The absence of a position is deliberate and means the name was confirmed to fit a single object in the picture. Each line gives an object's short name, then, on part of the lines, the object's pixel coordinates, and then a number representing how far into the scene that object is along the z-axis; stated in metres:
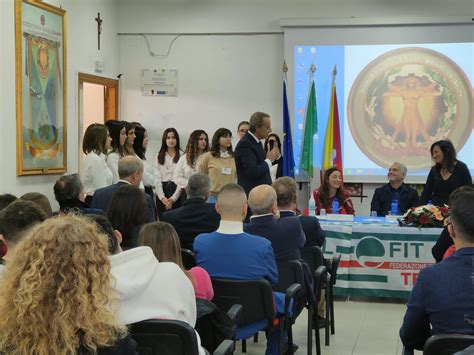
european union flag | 8.27
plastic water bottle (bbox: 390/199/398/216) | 6.57
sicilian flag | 8.40
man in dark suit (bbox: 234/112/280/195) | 5.99
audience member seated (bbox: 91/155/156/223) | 4.74
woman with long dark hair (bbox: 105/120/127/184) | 6.45
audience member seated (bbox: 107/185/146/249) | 3.74
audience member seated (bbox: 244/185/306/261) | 4.07
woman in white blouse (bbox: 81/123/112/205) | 6.17
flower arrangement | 5.79
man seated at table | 6.68
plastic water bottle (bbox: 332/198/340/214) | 6.43
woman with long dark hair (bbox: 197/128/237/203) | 6.86
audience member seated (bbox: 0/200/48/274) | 2.78
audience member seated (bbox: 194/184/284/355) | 3.54
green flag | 8.44
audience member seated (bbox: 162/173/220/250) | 4.40
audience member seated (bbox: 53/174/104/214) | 4.40
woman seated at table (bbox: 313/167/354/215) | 6.45
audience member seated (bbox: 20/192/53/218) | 3.88
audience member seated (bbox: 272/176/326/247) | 4.53
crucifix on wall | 8.35
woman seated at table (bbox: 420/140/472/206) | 6.40
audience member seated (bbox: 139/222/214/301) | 2.72
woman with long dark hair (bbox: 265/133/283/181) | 8.30
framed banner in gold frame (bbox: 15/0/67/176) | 6.44
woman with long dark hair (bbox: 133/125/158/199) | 7.27
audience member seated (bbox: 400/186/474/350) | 2.39
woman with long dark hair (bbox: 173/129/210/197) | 7.82
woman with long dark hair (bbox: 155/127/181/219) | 7.99
